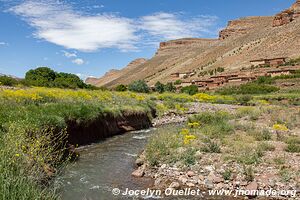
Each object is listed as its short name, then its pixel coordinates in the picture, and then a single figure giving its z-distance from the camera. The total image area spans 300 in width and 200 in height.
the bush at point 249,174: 8.74
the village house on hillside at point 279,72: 57.98
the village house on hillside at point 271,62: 68.06
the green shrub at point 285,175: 8.49
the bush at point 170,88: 66.25
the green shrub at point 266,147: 11.29
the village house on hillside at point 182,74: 89.34
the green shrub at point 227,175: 8.94
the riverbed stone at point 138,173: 10.09
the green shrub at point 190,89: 55.61
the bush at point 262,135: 13.17
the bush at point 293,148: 11.08
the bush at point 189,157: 10.21
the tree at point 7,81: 26.71
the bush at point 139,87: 55.42
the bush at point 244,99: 36.28
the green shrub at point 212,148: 11.45
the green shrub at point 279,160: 9.61
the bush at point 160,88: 65.59
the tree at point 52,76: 38.76
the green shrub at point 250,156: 9.86
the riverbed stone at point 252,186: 8.26
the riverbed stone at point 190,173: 9.45
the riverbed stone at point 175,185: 8.72
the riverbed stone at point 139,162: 11.34
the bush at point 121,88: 53.95
